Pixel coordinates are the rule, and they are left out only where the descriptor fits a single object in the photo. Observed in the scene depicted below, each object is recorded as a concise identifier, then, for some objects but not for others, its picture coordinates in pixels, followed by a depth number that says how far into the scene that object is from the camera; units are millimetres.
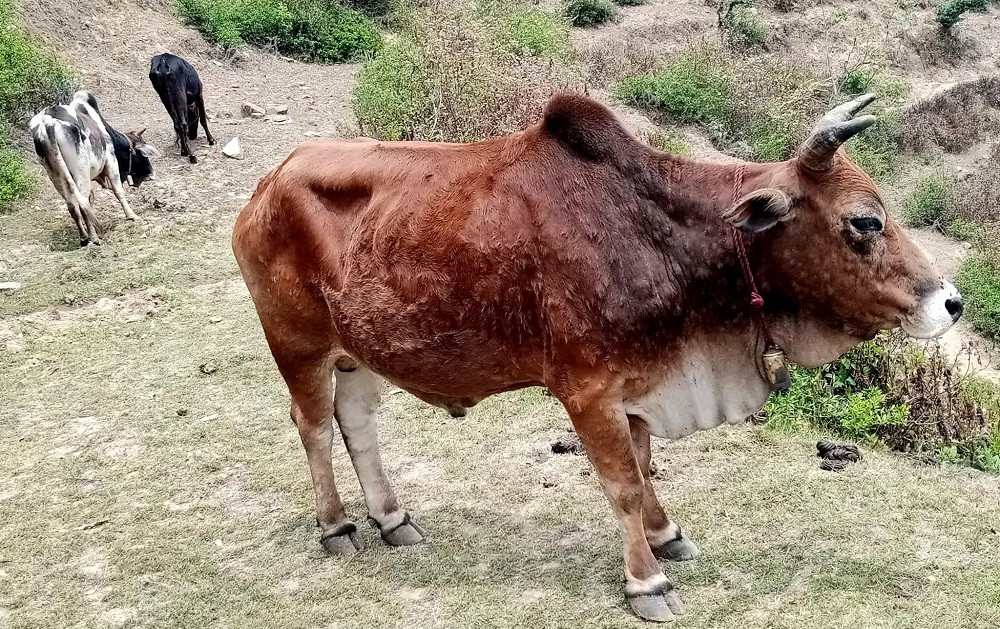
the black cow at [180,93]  11633
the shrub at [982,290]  9680
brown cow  3219
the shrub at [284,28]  16641
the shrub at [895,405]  5000
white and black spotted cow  9188
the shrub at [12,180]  10000
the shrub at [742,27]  18922
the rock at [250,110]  13227
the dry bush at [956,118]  15695
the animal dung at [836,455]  4691
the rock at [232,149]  11578
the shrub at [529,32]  14391
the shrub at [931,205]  12562
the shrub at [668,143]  12031
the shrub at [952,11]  20109
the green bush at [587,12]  19953
